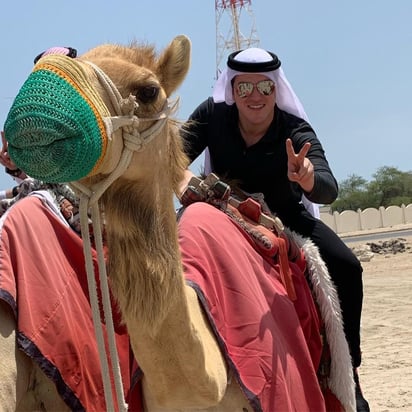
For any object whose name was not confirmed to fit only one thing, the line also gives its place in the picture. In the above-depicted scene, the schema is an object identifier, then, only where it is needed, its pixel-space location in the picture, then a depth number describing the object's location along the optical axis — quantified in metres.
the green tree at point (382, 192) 60.19
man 4.14
